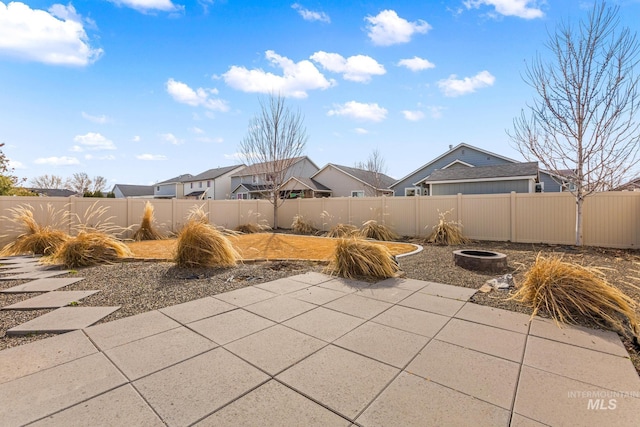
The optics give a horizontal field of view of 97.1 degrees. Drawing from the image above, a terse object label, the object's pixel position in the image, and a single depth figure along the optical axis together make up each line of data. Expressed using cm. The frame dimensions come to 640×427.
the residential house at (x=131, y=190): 4212
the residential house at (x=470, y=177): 1453
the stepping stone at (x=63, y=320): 270
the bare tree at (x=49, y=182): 3688
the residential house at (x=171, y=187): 3797
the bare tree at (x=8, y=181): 962
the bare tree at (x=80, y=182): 3672
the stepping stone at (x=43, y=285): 399
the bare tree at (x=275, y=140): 1341
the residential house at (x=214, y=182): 3328
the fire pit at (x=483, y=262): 515
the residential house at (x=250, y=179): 2964
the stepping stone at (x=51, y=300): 335
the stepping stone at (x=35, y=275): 462
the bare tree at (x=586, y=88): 710
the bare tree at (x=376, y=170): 2498
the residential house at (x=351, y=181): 2377
